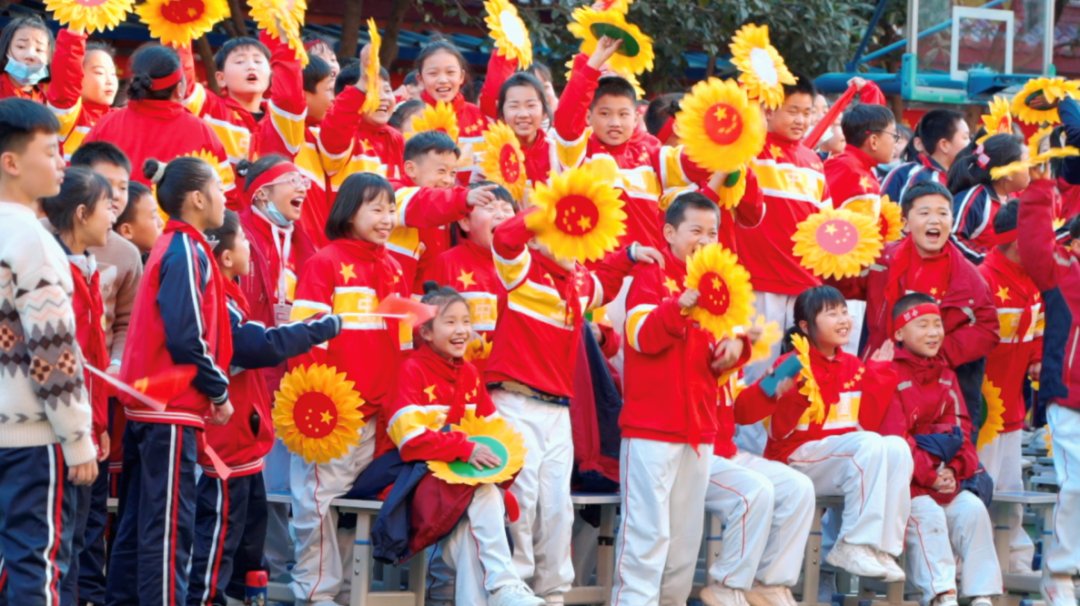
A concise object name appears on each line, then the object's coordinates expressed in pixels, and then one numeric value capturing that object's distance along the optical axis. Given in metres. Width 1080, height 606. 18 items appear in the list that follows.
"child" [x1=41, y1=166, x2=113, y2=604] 11.37
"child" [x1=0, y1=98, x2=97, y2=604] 10.05
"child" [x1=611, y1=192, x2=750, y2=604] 13.88
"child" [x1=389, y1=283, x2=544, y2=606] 13.06
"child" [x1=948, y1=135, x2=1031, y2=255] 17.97
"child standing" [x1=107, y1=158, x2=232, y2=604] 11.73
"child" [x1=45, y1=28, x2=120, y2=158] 15.93
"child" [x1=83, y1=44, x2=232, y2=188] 15.41
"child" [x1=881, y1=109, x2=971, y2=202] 19.47
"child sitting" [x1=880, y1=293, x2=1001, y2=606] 15.16
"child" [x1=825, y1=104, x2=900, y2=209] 17.89
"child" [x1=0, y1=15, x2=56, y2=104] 16.17
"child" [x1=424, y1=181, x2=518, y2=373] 14.71
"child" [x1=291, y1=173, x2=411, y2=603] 13.57
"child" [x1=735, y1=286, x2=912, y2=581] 14.70
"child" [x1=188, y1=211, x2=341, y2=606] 12.61
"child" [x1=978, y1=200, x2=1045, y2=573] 16.97
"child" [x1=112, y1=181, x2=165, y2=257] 13.67
